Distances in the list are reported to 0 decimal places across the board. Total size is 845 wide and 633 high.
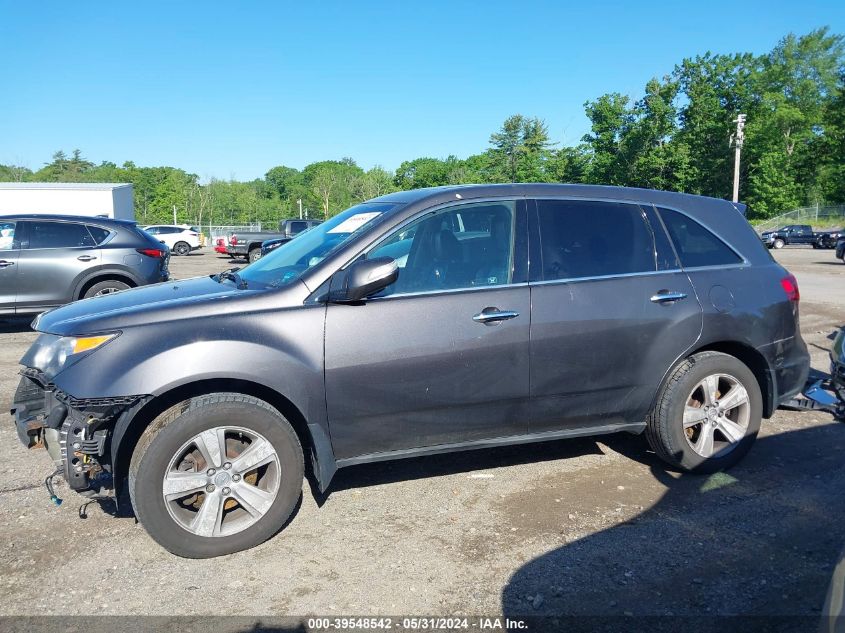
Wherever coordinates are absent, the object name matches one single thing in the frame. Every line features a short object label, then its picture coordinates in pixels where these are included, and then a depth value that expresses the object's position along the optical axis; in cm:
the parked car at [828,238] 4081
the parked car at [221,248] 3001
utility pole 3812
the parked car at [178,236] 3794
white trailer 3444
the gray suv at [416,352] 342
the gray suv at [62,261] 940
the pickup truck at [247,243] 2797
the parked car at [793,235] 4491
